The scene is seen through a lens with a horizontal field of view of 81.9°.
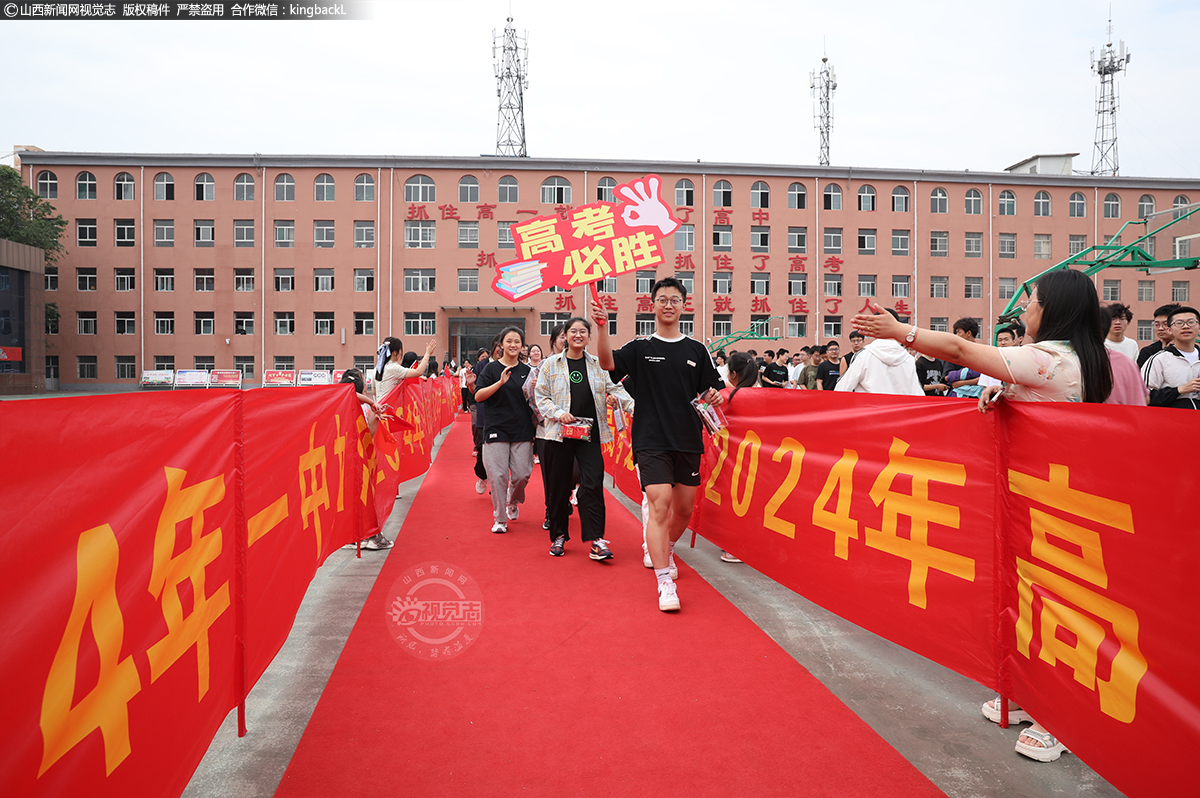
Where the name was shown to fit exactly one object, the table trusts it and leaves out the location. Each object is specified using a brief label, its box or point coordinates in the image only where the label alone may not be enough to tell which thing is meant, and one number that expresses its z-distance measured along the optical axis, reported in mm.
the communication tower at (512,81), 36469
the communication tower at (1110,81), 37562
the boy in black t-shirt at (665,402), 4355
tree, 34375
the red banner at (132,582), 1452
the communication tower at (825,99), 38781
